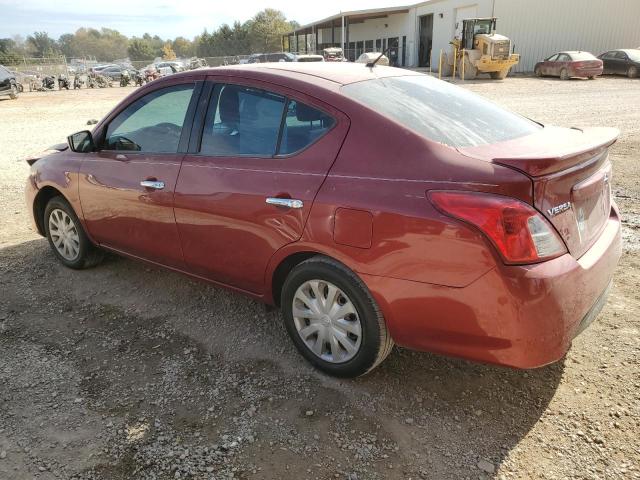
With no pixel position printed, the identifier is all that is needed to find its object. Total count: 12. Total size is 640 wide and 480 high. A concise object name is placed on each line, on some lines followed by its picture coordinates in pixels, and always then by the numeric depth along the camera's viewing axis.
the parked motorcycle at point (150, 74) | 33.56
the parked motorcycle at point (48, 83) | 30.89
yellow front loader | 26.05
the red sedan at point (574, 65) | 26.30
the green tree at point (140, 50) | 111.11
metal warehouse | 33.72
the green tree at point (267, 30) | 79.38
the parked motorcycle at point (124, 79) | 34.34
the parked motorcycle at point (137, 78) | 34.83
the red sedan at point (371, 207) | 2.24
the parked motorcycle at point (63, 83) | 31.52
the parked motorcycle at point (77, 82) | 31.86
